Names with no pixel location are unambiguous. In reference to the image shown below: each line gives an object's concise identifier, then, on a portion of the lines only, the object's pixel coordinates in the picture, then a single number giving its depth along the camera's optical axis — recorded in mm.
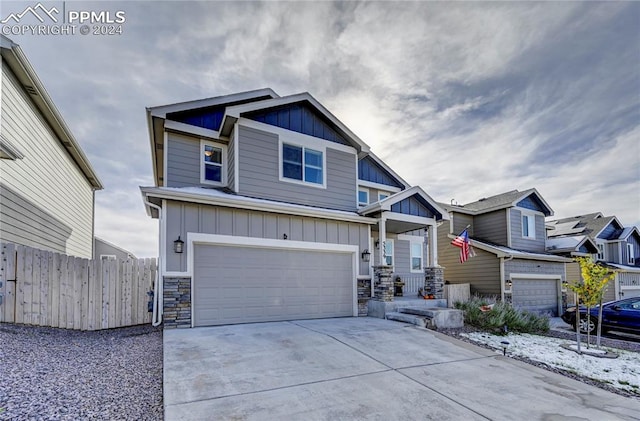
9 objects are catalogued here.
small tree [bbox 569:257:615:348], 7375
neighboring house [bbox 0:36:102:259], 7996
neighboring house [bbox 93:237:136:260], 21572
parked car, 9633
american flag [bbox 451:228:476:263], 11195
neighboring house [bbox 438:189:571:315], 14359
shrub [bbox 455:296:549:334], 8877
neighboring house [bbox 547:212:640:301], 18938
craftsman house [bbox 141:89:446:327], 8094
